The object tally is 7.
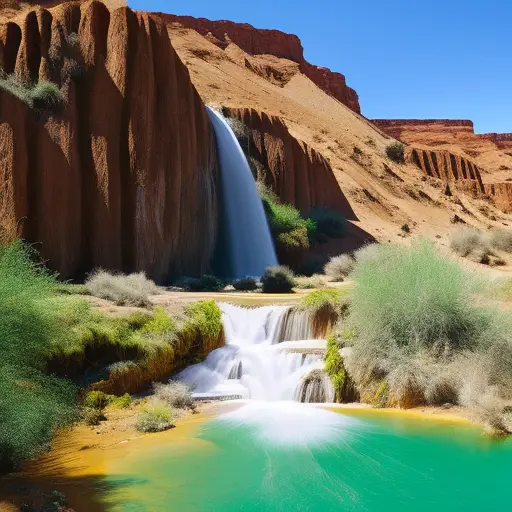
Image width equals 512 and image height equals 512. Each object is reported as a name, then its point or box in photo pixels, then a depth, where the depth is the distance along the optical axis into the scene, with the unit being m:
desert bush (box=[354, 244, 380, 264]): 27.16
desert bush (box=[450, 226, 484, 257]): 41.44
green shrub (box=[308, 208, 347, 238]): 39.59
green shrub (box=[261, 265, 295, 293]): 23.45
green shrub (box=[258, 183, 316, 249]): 32.75
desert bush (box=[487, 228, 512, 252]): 45.22
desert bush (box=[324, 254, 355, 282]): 29.47
